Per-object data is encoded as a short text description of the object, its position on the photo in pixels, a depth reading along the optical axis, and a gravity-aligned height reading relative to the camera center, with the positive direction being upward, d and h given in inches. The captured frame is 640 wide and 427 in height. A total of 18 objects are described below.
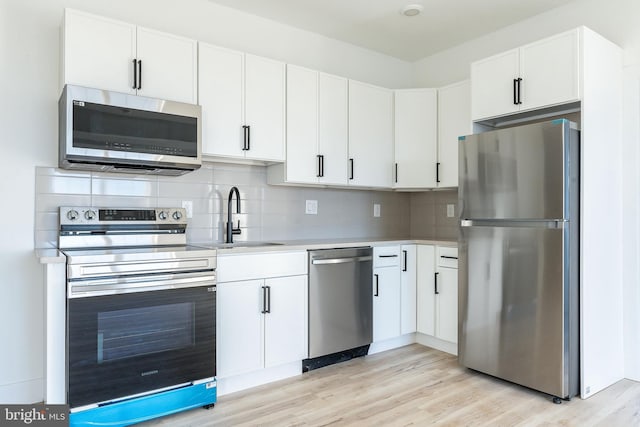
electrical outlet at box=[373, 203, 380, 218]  163.0 +1.5
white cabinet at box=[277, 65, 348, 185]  126.2 +26.4
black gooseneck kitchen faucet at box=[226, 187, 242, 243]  121.5 -0.9
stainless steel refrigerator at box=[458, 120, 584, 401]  99.3 -9.9
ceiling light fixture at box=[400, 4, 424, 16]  126.2 +61.4
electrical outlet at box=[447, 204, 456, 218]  155.7 +1.3
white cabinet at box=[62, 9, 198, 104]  92.5 +35.4
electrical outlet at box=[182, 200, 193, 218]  118.1 +1.8
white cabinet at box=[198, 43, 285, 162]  109.8 +29.4
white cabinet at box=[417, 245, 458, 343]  133.0 -24.9
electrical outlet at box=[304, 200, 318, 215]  144.2 +2.2
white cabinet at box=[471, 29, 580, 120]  103.5 +35.8
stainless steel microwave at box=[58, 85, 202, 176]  89.0 +17.6
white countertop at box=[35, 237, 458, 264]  84.9 -8.7
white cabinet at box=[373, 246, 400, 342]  133.2 -24.8
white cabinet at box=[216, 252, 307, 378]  102.3 -25.3
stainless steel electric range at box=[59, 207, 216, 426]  81.0 -22.9
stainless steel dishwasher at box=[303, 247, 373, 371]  118.5 -26.1
